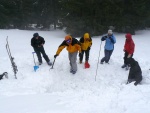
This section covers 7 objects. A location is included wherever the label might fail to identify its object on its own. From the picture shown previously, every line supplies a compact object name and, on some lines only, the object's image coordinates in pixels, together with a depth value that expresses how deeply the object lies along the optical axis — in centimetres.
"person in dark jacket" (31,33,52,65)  1179
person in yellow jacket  1165
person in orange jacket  1104
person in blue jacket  1172
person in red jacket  1138
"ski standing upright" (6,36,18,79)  1139
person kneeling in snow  1045
